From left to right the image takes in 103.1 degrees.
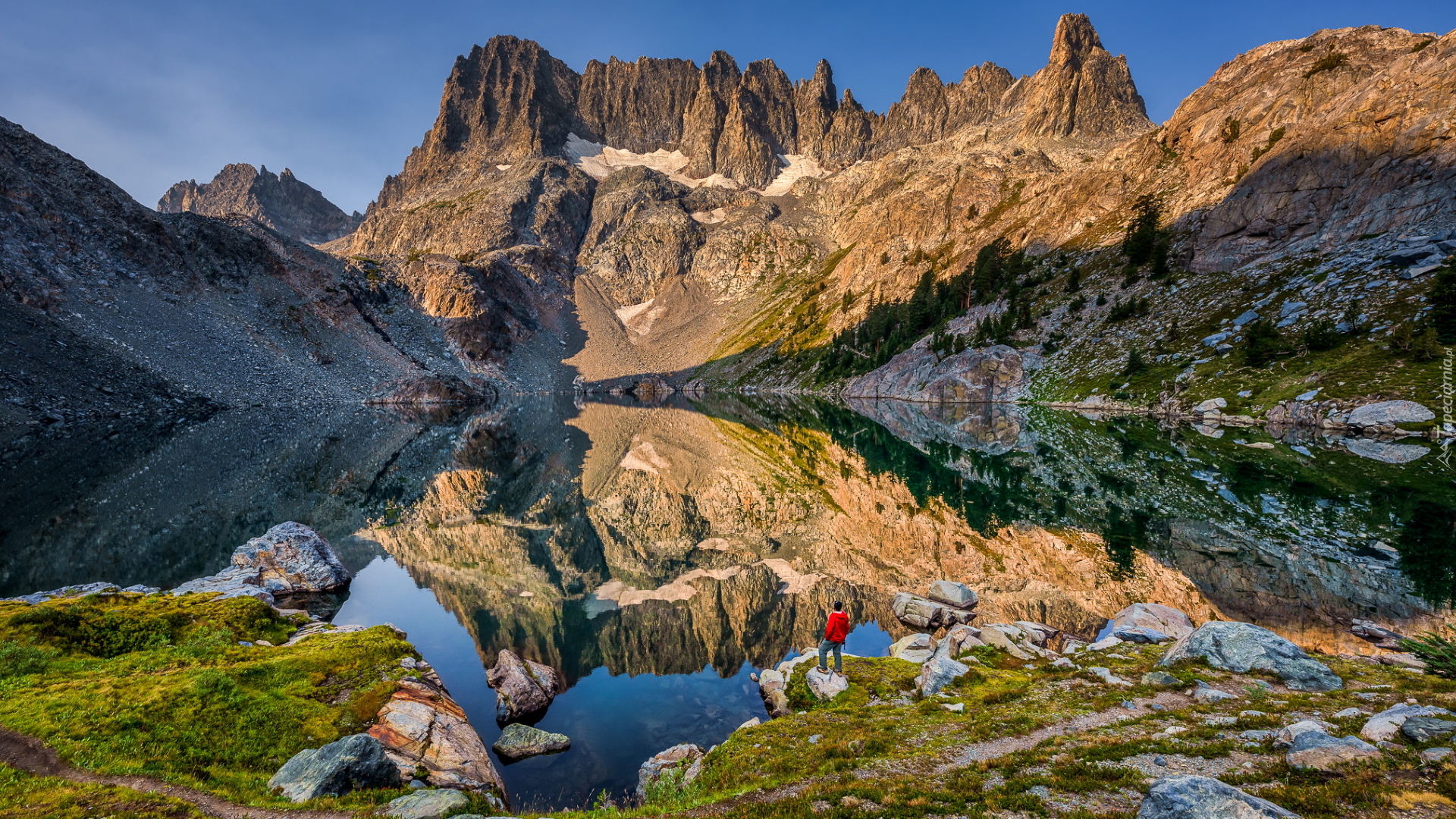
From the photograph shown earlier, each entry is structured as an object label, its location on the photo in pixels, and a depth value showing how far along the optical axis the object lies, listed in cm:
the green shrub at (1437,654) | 1221
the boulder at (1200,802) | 592
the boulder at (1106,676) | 1427
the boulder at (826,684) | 1577
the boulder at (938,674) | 1527
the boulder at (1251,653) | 1287
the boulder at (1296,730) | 874
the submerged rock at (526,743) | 1401
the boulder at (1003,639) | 1753
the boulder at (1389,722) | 834
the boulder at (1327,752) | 748
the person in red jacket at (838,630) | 1652
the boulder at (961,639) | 1798
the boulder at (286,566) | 2334
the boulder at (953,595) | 2308
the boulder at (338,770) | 932
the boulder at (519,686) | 1596
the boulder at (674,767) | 1227
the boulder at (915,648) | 1875
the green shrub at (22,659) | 1223
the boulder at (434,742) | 1148
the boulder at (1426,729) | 773
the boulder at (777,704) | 1638
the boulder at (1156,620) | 1928
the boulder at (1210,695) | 1226
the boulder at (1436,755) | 717
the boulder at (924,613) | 2227
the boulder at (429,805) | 889
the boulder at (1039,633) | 1942
